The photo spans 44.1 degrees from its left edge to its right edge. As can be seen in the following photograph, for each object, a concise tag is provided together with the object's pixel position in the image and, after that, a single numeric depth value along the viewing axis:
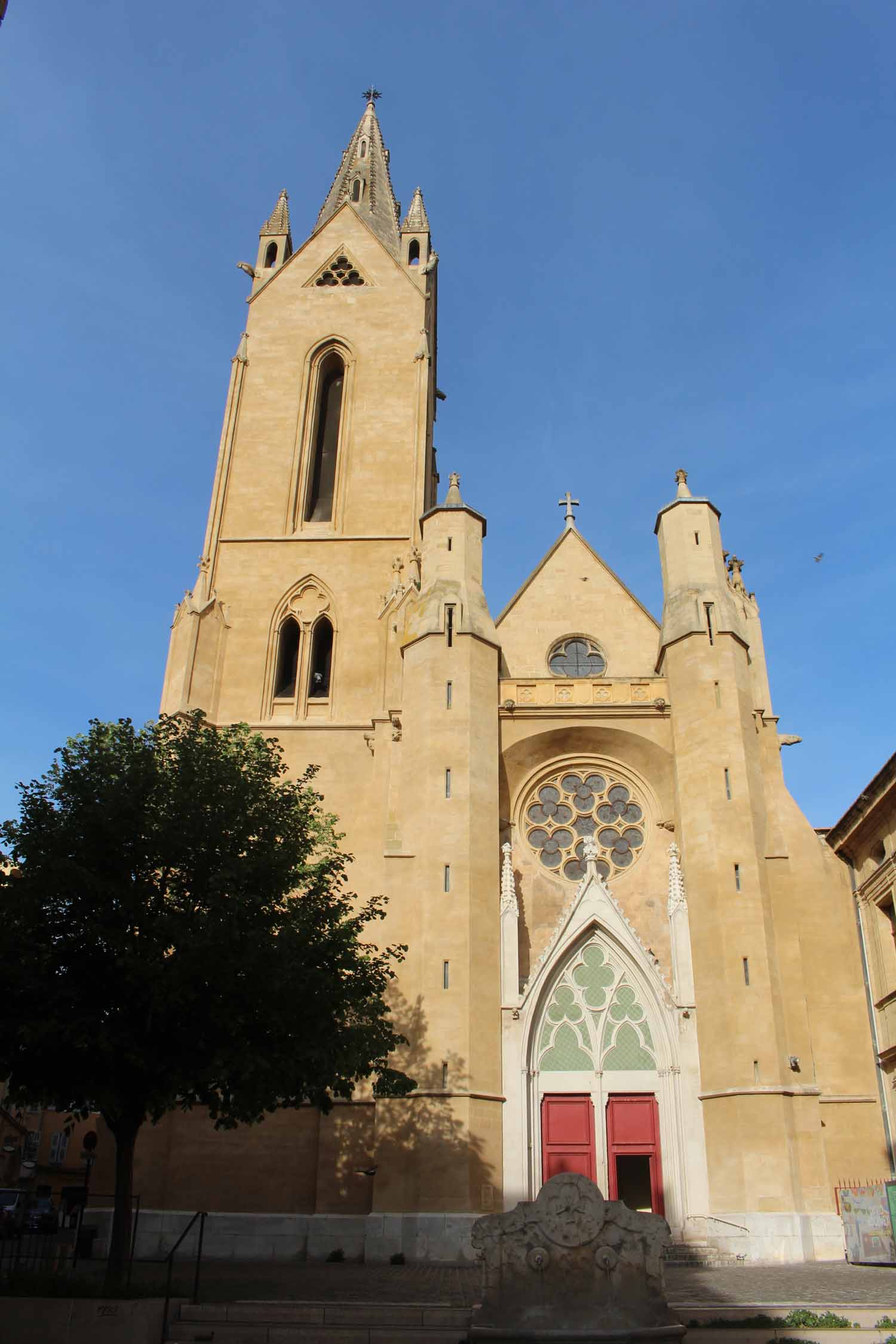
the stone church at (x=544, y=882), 18.75
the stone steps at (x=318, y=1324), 9.74
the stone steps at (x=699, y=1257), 17.27
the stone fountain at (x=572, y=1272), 9.38
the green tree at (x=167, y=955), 13.28
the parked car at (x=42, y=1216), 21.29
